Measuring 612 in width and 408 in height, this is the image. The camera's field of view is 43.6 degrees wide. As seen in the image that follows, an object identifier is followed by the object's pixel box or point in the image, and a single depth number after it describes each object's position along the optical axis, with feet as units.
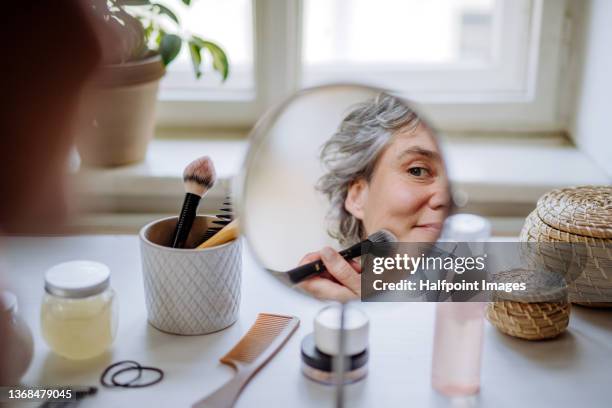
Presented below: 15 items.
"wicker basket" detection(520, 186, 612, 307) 2.70
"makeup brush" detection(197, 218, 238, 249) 2.61
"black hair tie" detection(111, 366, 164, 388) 2.38
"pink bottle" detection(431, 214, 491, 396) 2.39
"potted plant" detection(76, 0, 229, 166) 3.41
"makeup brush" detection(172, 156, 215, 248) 2.59
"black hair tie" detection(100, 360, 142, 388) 2.39
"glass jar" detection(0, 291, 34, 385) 2.31
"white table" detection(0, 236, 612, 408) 2.35
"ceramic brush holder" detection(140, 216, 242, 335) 2.55
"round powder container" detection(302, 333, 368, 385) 2.42
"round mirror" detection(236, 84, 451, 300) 2.14
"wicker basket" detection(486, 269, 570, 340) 2.59
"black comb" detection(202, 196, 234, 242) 2.73
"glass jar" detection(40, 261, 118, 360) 2.43
